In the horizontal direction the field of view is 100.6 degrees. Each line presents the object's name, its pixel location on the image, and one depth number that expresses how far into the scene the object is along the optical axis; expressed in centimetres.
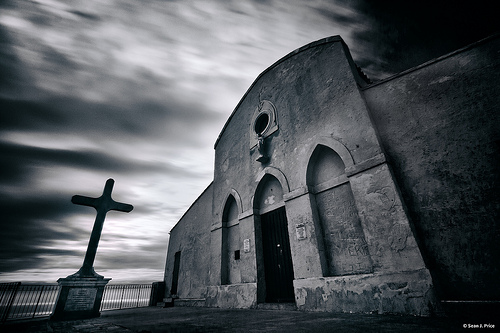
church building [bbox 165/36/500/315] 368
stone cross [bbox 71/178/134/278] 661
